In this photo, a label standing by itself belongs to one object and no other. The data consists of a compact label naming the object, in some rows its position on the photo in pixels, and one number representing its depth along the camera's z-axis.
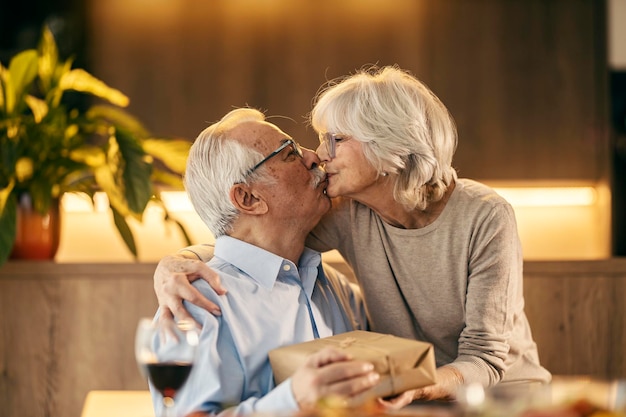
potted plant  3.06
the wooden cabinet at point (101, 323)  3.12
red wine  1.17
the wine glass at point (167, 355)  1.18
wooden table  2.06
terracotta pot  3.25
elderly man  1.69
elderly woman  1.91
